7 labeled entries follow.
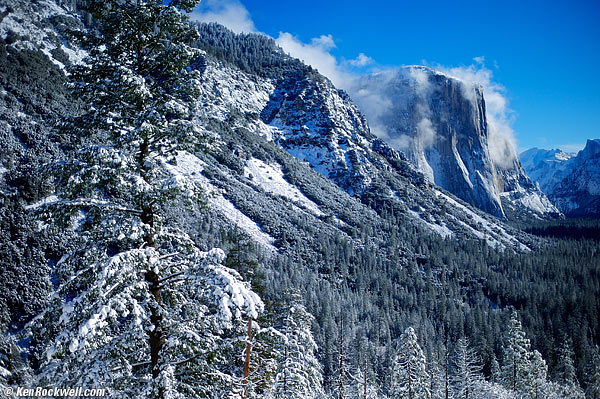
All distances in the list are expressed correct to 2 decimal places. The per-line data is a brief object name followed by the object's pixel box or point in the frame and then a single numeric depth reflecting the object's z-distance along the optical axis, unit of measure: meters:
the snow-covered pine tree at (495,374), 46.83
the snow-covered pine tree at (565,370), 55.57
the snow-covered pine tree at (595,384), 42.25
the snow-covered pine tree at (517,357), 35.56
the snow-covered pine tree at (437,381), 36.29
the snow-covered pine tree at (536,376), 35.14
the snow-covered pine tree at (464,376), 34.56
